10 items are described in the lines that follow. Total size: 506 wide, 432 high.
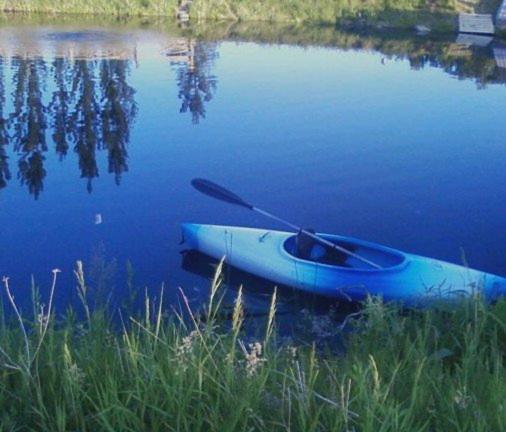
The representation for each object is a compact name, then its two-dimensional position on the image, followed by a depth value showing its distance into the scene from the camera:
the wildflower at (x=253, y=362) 2.29
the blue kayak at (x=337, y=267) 4.80
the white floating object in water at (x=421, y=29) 18.89
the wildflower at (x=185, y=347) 2.36
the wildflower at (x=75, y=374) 2.22
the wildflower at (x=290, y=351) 2.68
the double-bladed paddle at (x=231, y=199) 5.23
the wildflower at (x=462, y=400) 2.16
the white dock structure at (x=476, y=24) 18.62
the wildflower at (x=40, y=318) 2.46
